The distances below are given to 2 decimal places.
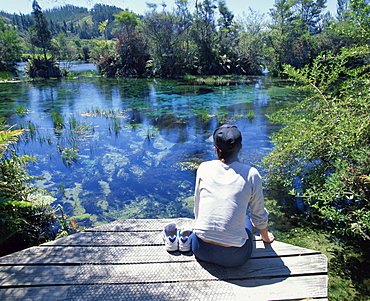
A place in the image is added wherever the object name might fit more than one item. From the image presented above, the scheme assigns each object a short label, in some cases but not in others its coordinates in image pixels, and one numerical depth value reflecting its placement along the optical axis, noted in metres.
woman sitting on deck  1.96
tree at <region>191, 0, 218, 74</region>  27.69
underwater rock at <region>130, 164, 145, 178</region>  6.15
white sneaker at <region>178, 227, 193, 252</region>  2.29
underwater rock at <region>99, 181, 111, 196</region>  5.38
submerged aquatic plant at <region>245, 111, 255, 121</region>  10.87
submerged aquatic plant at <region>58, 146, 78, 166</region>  6.77
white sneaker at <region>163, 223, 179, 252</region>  2.32
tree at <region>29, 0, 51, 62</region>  25.88
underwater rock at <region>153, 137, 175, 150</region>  7.80
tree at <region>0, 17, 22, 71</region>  28.27
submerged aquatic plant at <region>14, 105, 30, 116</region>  11.20
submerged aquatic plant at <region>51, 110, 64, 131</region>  9.37
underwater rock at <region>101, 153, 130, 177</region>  6.36
